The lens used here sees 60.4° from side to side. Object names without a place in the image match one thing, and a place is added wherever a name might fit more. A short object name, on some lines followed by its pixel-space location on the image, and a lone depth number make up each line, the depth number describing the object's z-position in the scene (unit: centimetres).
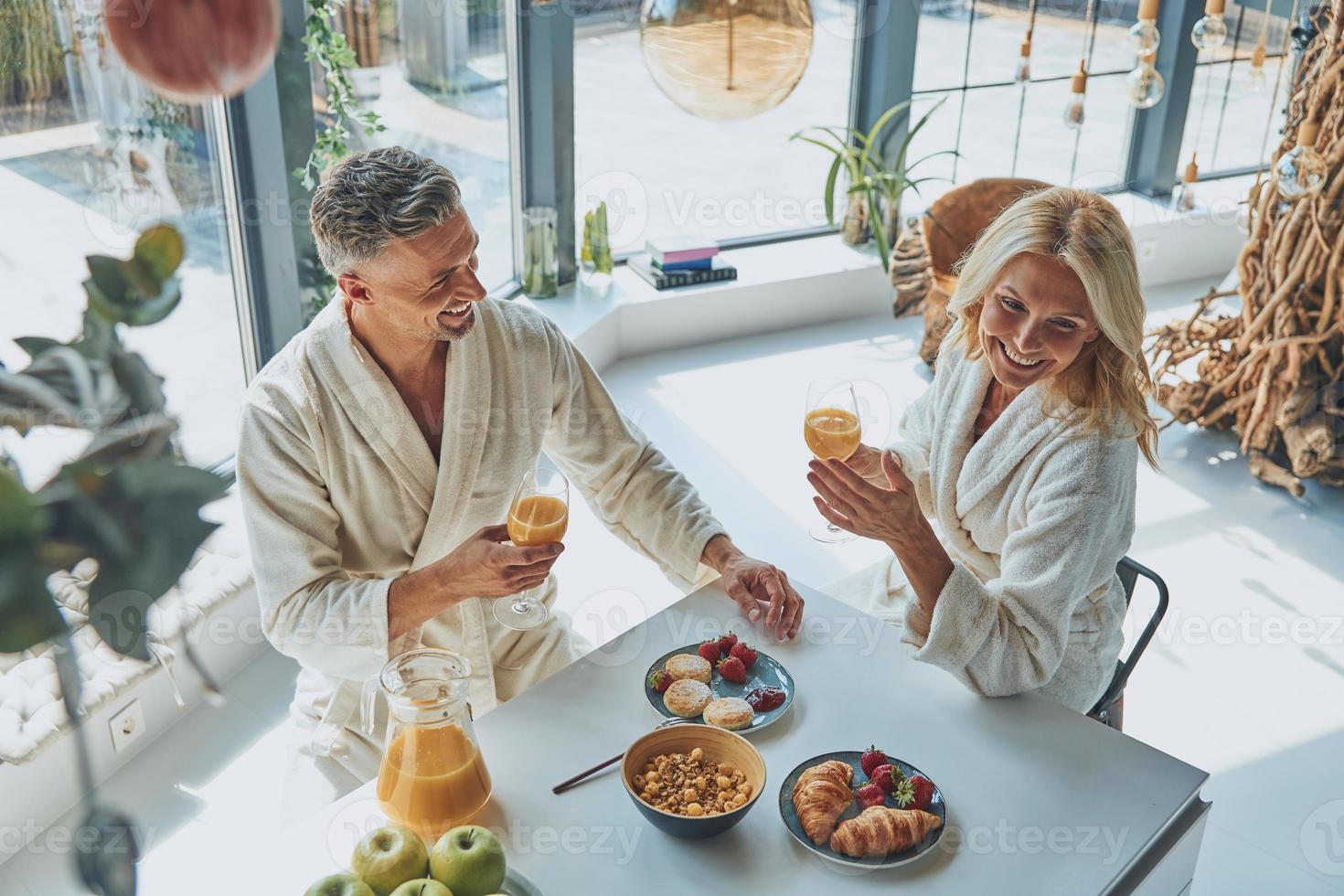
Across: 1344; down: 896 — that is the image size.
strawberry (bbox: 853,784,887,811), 138
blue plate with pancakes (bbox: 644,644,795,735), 155
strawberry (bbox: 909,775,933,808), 139
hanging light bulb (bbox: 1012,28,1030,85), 395
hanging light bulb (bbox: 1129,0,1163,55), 307
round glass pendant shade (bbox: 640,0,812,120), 130
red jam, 156
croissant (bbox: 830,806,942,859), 132
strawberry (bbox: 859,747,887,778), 145
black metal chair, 188
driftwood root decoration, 353
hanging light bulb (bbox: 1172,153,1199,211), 428
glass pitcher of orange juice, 128
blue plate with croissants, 132
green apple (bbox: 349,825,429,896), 111
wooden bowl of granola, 133
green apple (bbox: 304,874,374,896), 103
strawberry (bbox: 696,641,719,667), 165
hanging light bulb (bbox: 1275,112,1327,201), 332
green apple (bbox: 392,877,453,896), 106
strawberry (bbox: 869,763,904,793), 142
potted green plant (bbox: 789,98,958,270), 491
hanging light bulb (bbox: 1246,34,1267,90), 375
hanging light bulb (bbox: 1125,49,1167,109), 338
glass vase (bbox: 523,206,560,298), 424
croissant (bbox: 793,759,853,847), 135
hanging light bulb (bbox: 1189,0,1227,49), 309
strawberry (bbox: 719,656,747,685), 161
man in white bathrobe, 166
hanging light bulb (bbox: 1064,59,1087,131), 373
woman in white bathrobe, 163
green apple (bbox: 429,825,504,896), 111
